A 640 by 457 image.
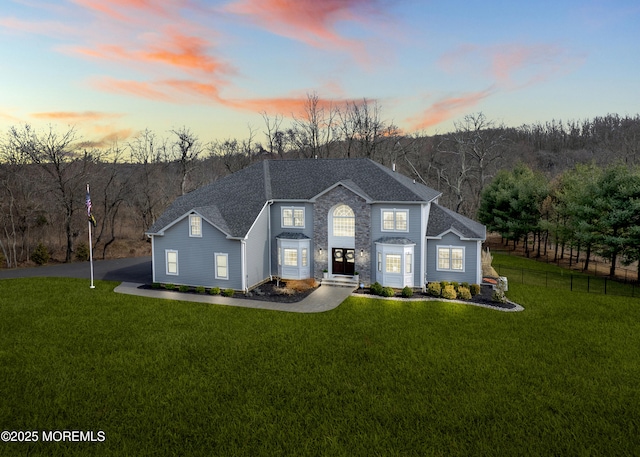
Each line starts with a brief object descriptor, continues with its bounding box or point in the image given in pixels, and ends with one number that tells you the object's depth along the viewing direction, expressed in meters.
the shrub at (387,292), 22.50
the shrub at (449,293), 21.95
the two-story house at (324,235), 23.75
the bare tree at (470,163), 53.41
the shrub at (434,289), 22.56
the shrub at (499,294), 21.13
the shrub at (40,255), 34.56
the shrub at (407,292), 22.30
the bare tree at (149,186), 48.06
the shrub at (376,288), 22.85
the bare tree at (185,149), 46.07
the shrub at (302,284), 24.03
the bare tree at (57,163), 36.84
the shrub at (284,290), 23.17
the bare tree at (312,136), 49.91
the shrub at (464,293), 21.84
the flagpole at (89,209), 23.98
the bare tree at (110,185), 45.09
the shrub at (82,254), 36.60
